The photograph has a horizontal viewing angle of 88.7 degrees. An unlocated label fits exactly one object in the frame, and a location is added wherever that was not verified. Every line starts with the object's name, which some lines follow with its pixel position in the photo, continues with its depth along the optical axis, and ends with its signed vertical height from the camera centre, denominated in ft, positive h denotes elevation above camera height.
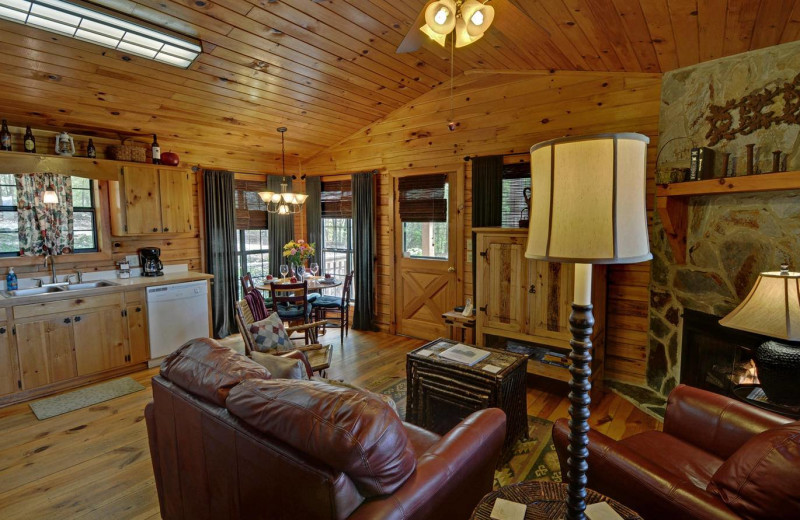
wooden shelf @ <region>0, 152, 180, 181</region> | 12.09 +2.24
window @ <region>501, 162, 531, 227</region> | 14.03 +1.32
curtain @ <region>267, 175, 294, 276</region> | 20.04 +0.00
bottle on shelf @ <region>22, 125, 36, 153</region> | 12.47 +2.88
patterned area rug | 8.26 -4.96
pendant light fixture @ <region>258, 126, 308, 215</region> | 16.03 +1.41
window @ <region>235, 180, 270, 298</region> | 19.25 +0.06
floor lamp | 3.25 +0.23
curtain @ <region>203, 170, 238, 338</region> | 17.53 -0.48
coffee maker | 15.46 -1.03
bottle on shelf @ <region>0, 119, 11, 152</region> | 12.02 +2.87
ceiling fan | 7.36 +3.94
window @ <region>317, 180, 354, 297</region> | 19.90 +0.16
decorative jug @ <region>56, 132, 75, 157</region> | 13.03 +2.92
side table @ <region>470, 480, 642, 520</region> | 4.31 -3.00
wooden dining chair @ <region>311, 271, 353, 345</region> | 16.92 -3.12
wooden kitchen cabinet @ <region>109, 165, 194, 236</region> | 14.43 +1.24
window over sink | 13.08 +0.55
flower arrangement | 16.98 -0.79
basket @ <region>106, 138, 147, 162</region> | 14.26 +2.94
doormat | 11.22 -4.73
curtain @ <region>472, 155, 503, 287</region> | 14.53 +1.42
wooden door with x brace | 16.29 -0.80
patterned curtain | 12.98 +0.65
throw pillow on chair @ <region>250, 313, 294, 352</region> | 9.58 -2.41
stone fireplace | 8.84 +0.00
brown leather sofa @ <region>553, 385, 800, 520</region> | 4.02 -2.94
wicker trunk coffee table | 8.61 -3.49
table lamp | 6.44 -1.58
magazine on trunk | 9.27 -2.89
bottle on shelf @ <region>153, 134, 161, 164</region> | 14.99 +2.99
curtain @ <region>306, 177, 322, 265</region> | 20.47 +1.04
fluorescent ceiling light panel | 8.36 +4.63
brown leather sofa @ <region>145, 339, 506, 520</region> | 4.09 -2.52
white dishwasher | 14.25 -2.90
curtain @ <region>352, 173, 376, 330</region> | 18.42 -0.74
